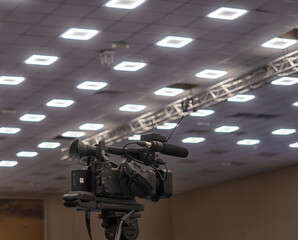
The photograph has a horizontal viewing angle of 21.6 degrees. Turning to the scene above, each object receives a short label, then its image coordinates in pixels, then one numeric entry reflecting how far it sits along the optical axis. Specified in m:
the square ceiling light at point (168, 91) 24.22
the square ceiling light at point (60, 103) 25.17
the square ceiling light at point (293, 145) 34.25
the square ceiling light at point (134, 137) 30.67
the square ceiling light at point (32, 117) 27.08
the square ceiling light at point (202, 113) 27.34
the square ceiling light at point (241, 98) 25.34
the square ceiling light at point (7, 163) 35.81
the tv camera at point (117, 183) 7.40
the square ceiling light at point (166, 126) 28.90
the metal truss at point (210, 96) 21.33
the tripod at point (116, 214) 7.42
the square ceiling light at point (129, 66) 21.17
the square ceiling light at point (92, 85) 23.08
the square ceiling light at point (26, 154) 34.00
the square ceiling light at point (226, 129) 30.41
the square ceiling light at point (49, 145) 32.12
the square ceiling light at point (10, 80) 22.10
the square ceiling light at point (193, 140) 32.28
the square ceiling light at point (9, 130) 28.91
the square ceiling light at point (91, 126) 29.12
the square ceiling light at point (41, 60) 20.28
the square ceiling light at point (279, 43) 19.73
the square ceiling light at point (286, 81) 23.53
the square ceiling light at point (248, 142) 33.06
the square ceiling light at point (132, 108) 26.12
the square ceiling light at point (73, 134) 30.45
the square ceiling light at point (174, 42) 19.14
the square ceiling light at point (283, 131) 31.19
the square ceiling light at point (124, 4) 16.39
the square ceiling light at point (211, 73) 22.28
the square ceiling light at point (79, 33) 18.27
